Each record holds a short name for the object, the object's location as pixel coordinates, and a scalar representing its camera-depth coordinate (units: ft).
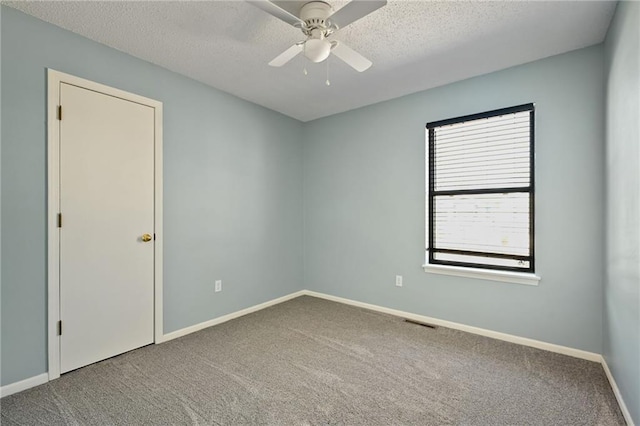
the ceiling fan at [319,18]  5.37
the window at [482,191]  9.17
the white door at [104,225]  7.45
